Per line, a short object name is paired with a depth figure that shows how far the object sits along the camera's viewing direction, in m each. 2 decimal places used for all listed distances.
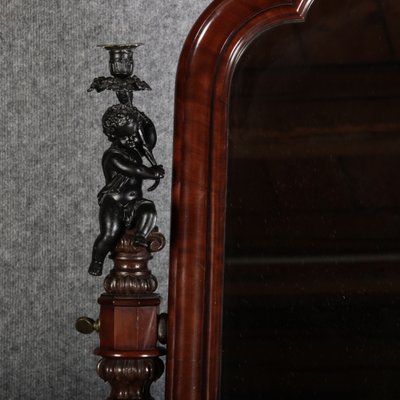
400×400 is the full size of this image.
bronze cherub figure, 2.32
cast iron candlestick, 2.32
